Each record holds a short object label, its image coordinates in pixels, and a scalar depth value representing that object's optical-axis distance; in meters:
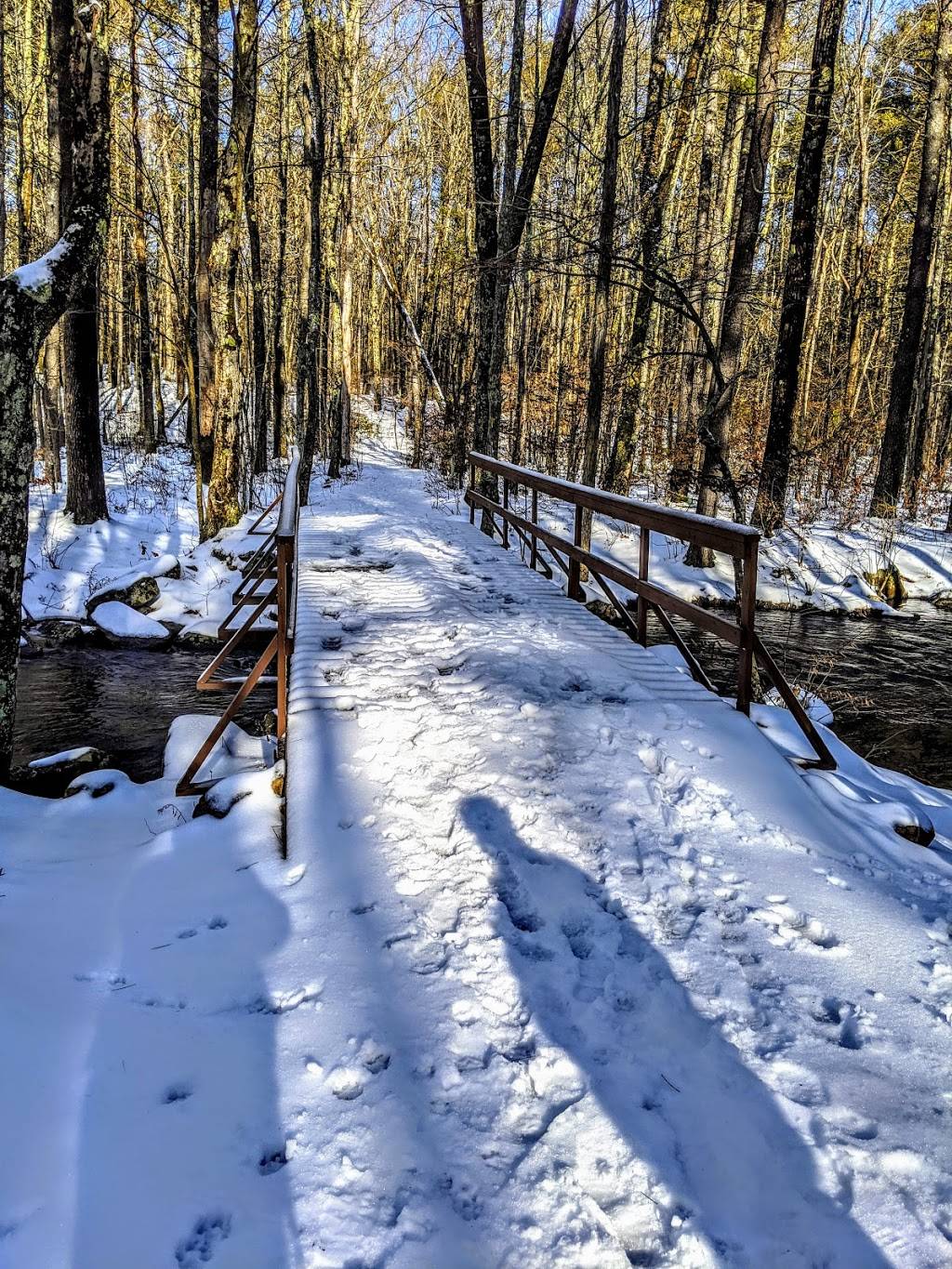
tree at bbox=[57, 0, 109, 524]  12.03
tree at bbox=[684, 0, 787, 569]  8.45
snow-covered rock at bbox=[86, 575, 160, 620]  10.18
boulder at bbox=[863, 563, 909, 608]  12.42
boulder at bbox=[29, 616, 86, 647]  9.46
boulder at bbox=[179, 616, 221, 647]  9.83
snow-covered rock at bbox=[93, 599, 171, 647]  9.67
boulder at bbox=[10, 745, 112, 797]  5.16
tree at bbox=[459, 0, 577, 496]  10.75
